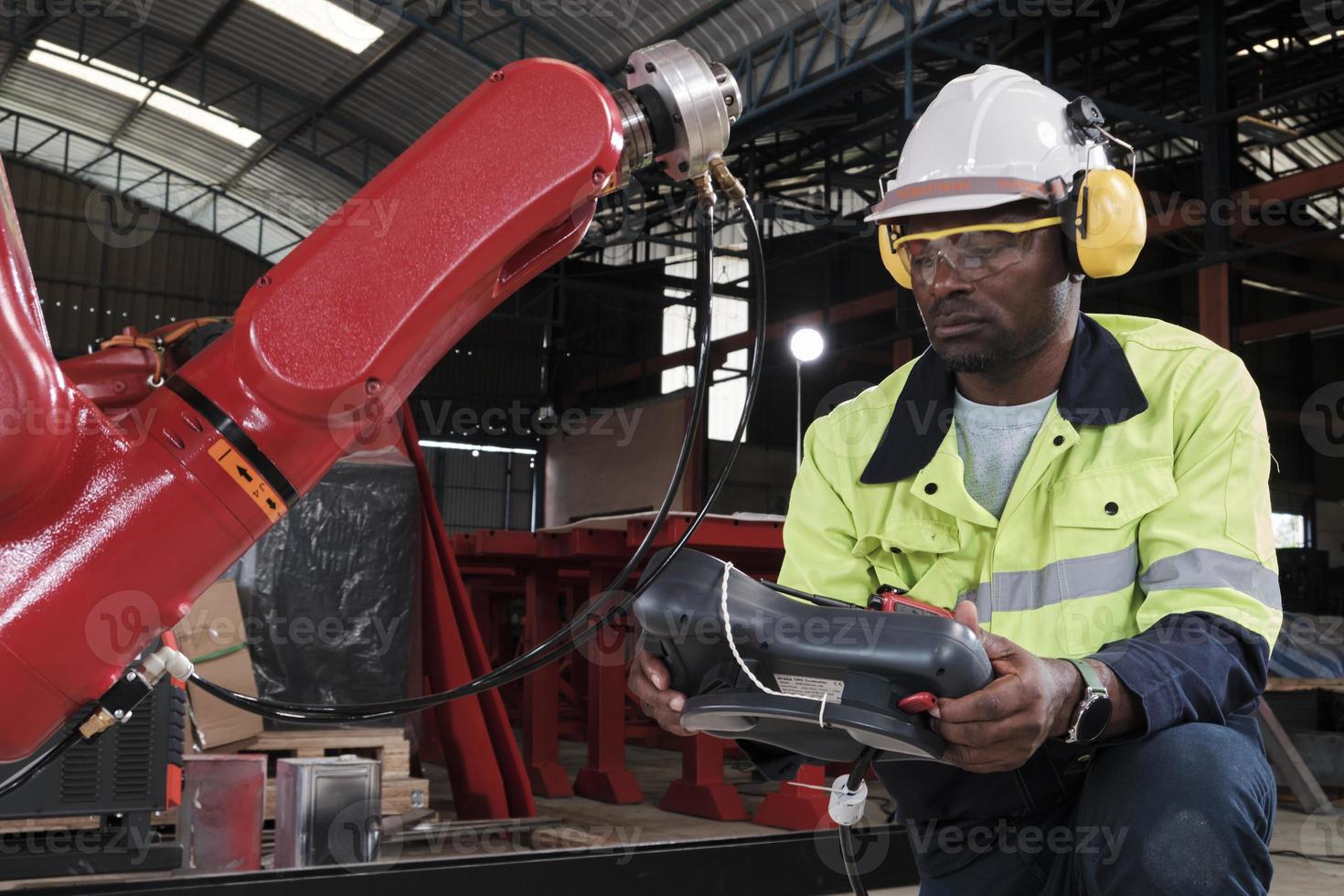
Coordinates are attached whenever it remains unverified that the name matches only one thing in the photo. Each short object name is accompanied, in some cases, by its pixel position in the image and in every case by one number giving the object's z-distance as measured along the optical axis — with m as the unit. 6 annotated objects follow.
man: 1.42
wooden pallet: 5.13
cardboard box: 4.83
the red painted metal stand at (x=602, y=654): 5.93
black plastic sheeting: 5.27
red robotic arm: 1.11
